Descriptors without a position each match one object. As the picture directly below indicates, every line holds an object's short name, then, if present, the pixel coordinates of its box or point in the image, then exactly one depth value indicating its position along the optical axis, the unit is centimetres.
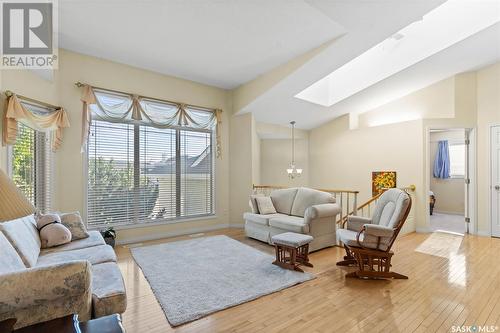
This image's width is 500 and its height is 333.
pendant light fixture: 681
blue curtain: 796
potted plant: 410
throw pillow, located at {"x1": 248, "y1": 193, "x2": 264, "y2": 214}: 500
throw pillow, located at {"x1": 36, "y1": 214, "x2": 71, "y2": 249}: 282
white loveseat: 402
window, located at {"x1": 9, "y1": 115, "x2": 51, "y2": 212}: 326
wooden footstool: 326
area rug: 244
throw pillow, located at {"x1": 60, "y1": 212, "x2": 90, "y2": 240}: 317
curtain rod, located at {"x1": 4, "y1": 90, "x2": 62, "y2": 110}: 301
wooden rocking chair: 296
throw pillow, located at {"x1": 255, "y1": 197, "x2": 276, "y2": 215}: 493
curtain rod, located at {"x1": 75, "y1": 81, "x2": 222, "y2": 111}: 417
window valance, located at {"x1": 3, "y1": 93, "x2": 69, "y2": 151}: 299
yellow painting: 604
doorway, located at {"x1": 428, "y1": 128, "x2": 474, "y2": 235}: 781
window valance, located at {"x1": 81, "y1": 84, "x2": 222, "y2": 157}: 423
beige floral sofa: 139
